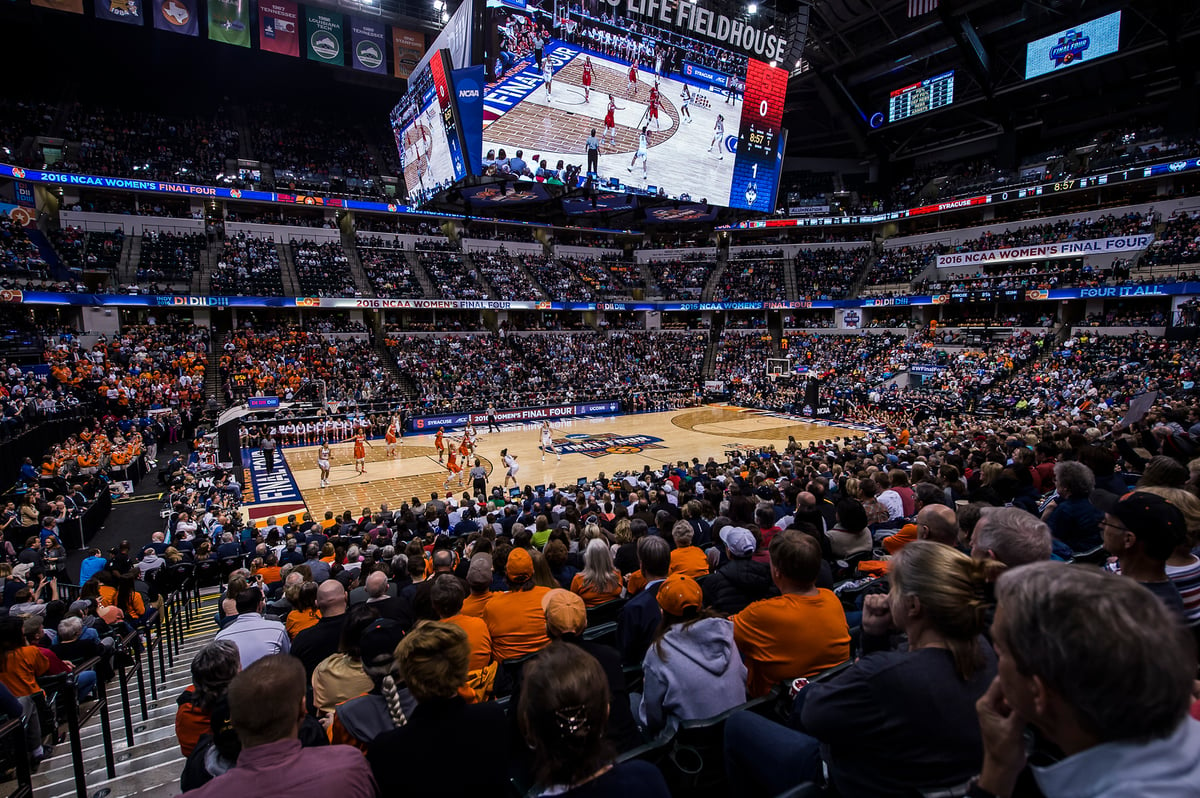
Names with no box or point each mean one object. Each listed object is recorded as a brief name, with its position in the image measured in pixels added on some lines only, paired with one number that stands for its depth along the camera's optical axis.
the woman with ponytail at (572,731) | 2.01
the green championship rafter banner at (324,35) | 39.97
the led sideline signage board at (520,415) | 32.22
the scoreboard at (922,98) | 40.69
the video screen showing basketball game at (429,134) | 21.03
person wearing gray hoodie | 3.27
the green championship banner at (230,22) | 36.28
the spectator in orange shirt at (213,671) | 3.21
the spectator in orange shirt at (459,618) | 3.98
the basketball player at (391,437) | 24.56
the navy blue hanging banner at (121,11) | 33.25
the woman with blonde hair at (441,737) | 2.49
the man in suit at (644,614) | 4.06
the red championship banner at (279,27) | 38.19
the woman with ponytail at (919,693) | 2.04
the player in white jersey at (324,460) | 20.20
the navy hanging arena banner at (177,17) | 34.72
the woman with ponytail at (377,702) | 3.00
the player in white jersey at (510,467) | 19.92
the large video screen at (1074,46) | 33.66
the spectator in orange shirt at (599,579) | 5.24
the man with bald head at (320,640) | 4.32
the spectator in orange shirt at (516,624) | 4.39
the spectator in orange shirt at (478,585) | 4.68
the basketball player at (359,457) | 22.17
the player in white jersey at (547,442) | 25.09
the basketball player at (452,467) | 20.80
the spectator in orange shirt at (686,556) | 5.54
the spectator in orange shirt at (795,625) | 3.37
